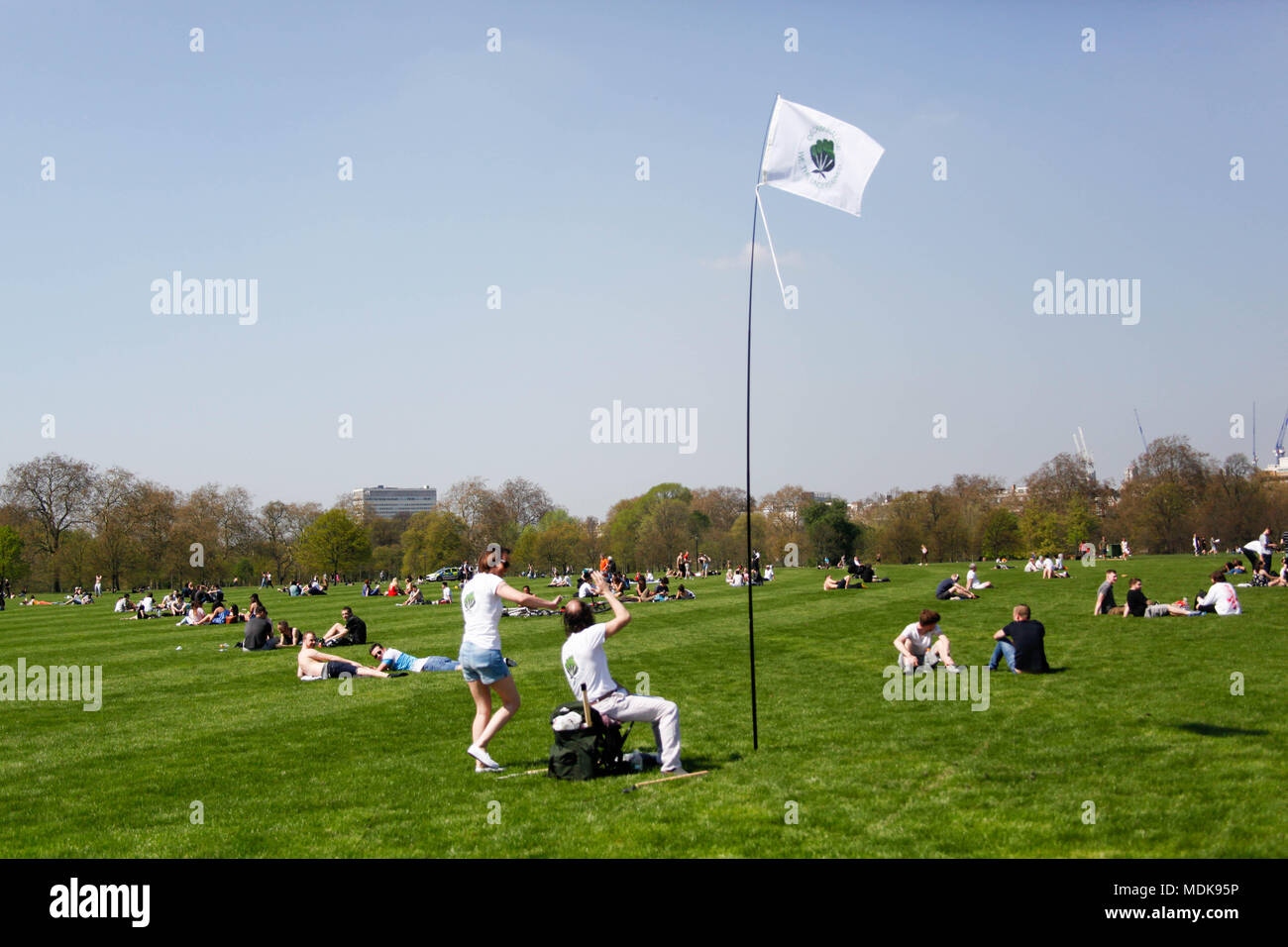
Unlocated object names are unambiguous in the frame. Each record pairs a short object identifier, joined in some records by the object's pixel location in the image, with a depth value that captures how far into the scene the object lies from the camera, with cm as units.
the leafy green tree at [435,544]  10838
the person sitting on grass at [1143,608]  2506
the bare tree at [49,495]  8994
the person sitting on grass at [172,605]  4430
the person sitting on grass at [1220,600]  2425
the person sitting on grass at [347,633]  2430
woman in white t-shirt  1002
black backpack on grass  963
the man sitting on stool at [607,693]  975
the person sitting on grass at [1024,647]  1623
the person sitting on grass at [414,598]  4544
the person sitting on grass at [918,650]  1709
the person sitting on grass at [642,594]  4328
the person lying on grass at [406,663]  1961
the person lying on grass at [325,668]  1903
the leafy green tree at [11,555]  7912
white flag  1145
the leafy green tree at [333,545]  9325
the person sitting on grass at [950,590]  3372
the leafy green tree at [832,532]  9344
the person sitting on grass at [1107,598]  2608
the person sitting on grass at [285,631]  2598
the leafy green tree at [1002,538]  10262
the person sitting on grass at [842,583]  4131
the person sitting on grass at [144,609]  4322
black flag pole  1066
